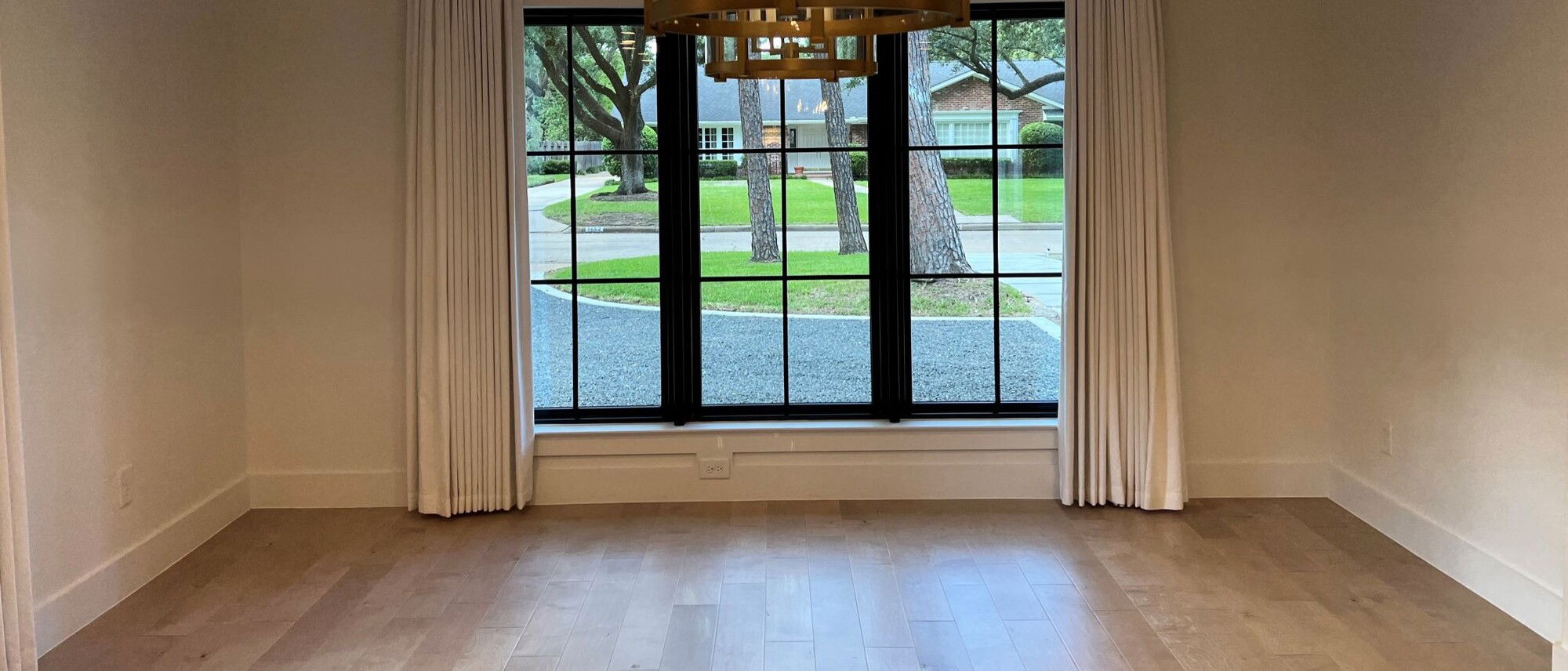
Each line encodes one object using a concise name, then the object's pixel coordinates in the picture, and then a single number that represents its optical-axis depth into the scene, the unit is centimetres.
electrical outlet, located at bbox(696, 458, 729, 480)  564
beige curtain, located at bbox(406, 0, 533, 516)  530
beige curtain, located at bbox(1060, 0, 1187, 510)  536
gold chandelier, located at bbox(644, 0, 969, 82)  247
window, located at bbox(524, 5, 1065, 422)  564
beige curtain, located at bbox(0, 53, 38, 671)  321
